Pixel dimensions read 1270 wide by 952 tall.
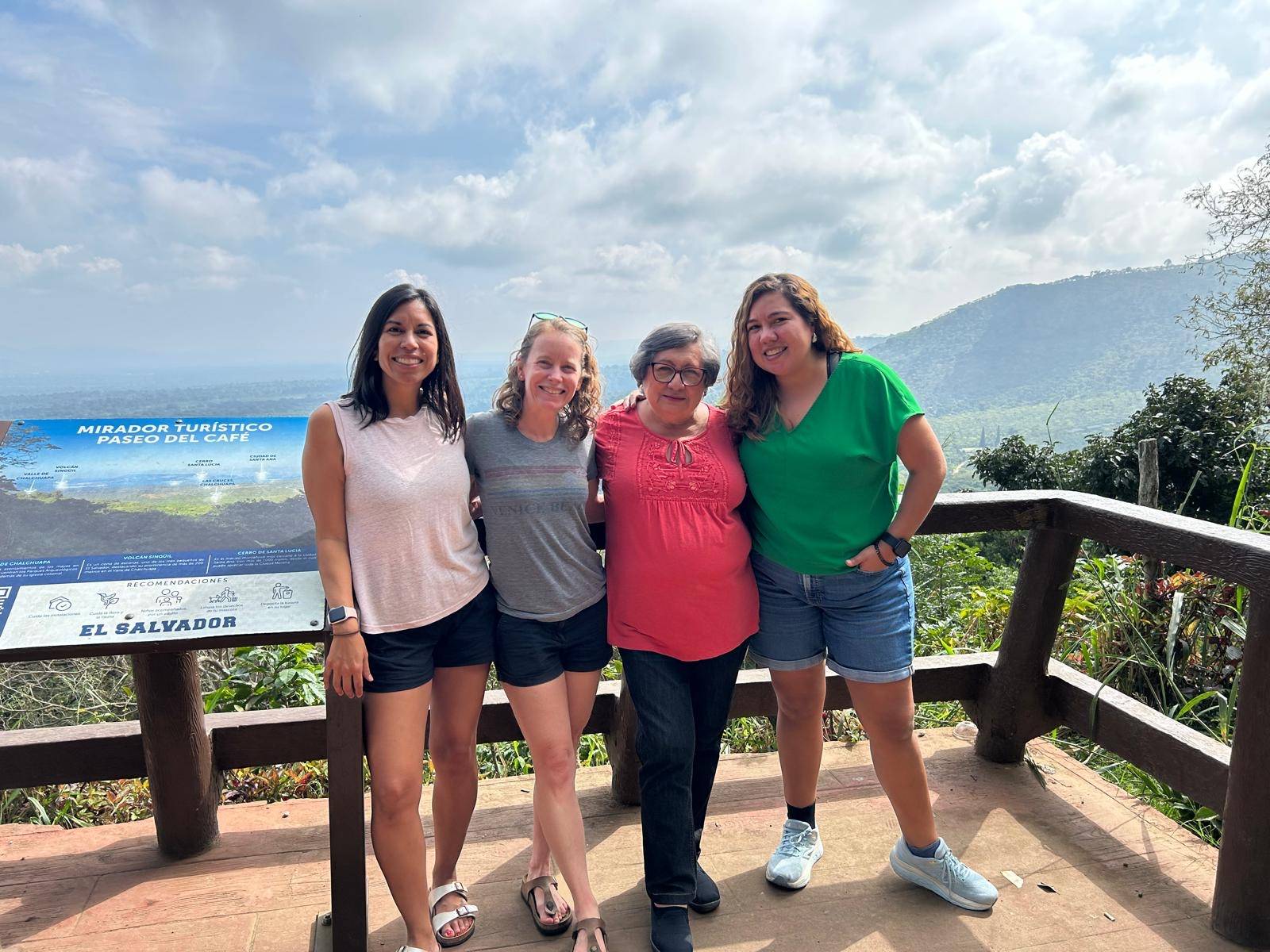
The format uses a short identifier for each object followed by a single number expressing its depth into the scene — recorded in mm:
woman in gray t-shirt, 1885
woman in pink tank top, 1755
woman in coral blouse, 1899
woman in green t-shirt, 1948
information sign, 1783
